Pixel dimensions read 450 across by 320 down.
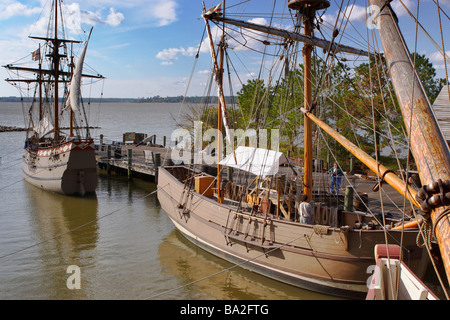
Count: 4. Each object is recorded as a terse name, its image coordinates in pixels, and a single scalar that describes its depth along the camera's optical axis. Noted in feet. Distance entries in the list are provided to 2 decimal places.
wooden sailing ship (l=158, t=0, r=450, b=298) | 34.63
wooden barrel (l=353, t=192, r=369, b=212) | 53.57
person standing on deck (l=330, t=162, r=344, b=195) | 59.93
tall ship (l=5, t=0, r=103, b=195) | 84.23
